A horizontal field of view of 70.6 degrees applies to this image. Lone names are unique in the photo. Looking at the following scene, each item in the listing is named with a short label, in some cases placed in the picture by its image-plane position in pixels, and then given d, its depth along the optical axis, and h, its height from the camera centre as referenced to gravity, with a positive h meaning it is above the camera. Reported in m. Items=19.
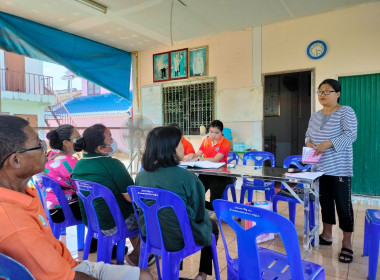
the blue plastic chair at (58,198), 2.04 -0.48
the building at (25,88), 8.32 +1.58
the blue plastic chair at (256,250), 1.05 -0.49
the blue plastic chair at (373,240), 1.79 -0.72
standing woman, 2.16 -0.14
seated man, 0.75 -0.23
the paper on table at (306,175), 2.03 -0.32
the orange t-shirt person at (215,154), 2.97 -0.23
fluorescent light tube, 3.57 +1.78
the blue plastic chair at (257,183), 2.89 -0.54
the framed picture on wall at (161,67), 5.45 +1.39
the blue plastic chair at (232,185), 3.01 -0.47
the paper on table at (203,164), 2.65 -0.30
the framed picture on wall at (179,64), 5.22 +1.39
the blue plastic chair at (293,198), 2.60 -0.62
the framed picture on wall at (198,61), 5.03 +1.39
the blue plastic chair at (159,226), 1.46 -0.52
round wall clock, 3.93 +1.25
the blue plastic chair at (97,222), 1.72 -0.59
